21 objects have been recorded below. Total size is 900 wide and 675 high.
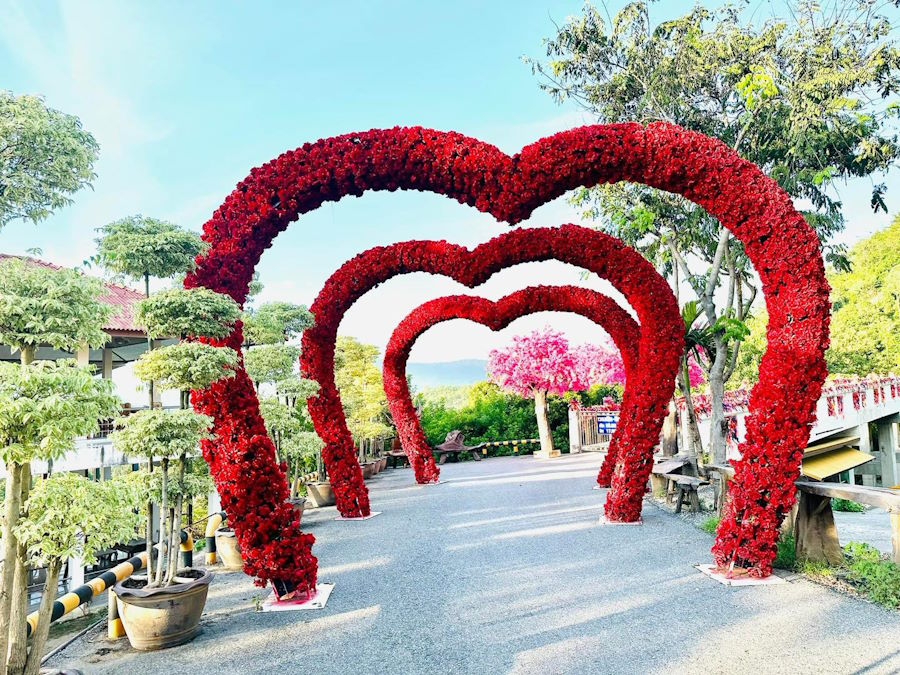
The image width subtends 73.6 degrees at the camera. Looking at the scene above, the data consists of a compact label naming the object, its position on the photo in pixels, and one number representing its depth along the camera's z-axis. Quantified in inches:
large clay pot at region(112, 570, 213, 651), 156.3
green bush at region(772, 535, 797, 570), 206.1
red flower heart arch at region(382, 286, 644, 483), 382.3
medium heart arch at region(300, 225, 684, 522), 294.2
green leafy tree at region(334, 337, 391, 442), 574.2
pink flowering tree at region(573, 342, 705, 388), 737.3
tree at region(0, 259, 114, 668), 116.7
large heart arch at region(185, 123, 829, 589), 189.3
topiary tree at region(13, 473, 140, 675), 113.7
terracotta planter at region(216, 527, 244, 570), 244.4
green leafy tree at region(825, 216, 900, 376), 1033.5
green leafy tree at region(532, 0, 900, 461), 346.0
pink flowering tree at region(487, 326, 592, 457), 698.8
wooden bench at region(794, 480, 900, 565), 200.2
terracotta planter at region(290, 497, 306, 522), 319.6
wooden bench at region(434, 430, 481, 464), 765.3
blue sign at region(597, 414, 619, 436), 685.3
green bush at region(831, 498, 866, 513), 393.7
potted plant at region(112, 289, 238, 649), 156.0
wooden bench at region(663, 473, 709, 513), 313.4
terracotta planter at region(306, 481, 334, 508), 414.9
